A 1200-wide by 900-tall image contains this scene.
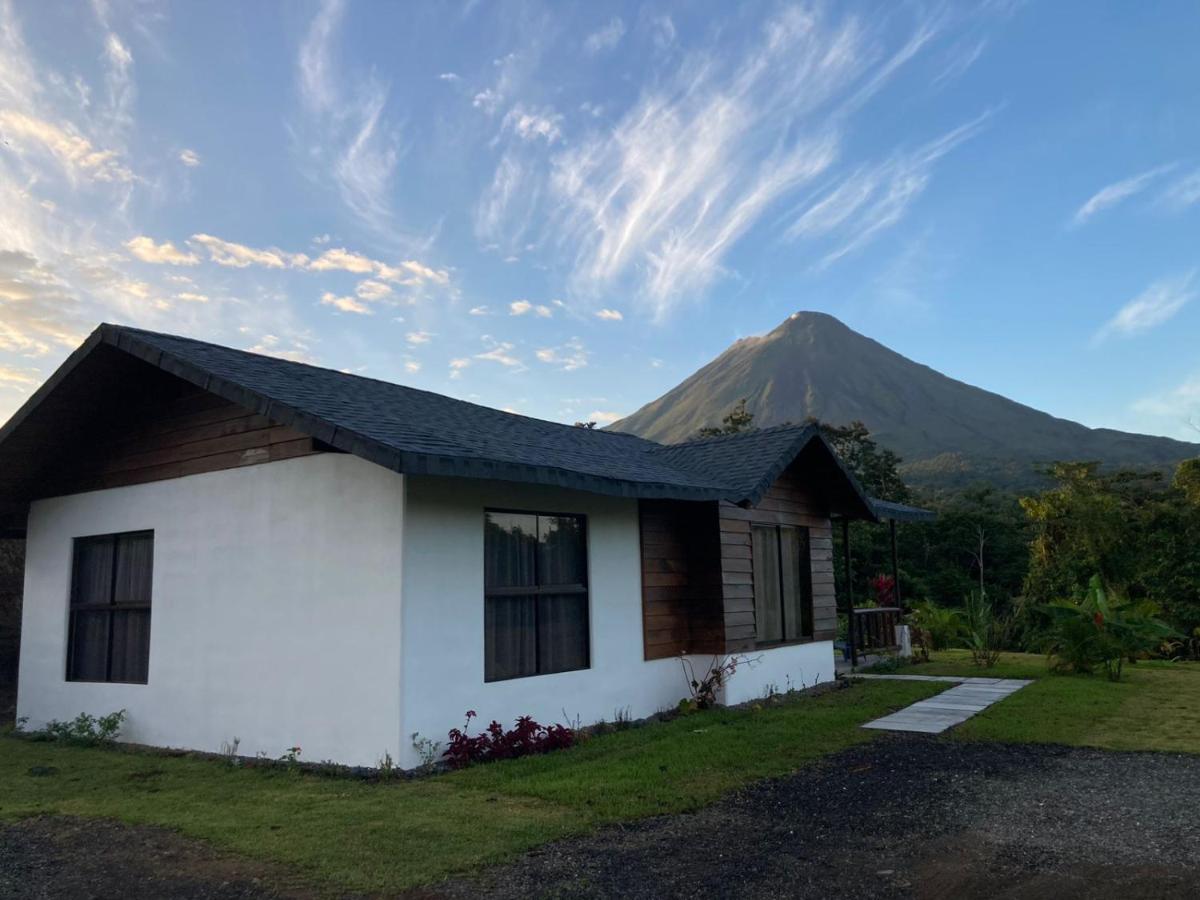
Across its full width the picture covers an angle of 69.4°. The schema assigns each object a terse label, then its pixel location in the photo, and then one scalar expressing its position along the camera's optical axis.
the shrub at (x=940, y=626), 17.00
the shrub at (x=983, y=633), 13.73
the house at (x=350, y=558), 6.80
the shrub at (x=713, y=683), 9.62
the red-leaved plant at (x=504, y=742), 6.78
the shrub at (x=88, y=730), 8.51
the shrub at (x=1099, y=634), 11.88
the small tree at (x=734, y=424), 33.34
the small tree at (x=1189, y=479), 20.27
